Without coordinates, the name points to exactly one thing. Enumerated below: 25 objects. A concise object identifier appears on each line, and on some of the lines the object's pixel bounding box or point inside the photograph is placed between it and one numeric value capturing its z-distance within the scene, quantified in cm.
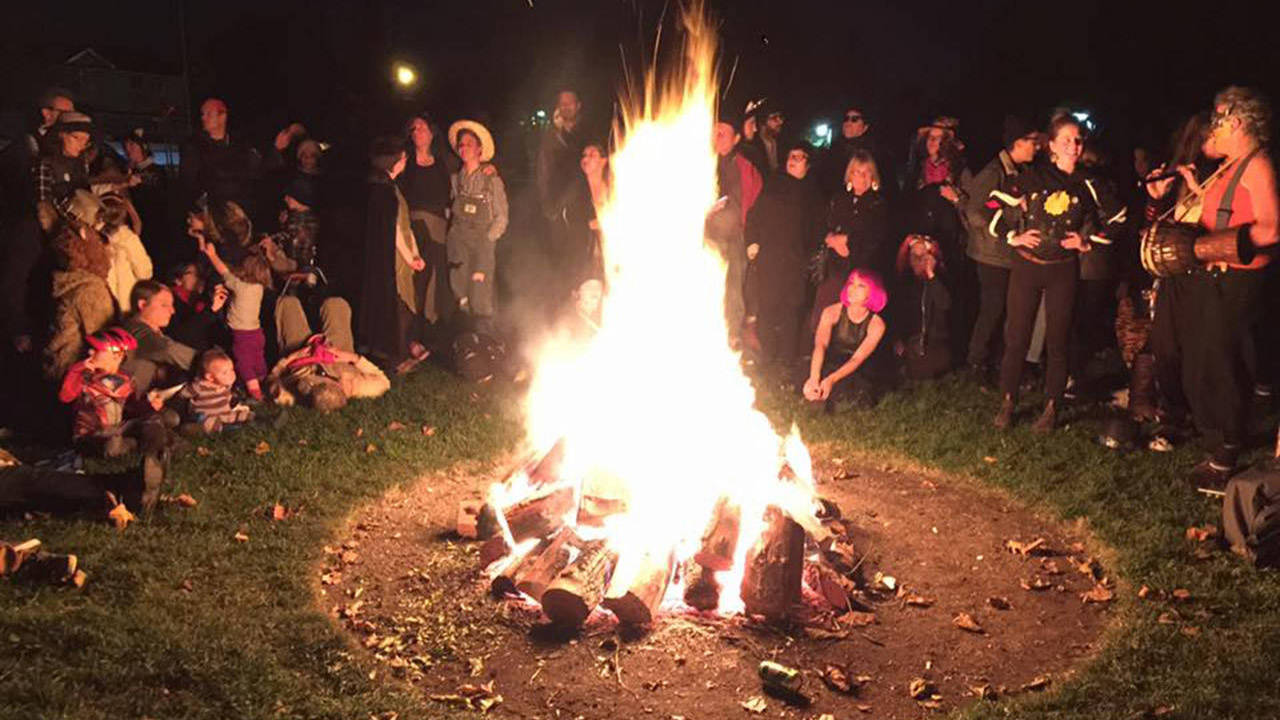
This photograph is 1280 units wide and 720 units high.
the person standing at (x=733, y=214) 1216
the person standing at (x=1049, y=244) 903
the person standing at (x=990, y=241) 1041
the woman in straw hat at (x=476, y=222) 1286
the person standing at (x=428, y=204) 1269
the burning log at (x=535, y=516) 724
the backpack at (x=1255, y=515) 670
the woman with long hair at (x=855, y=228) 1138
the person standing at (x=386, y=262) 1200
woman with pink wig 1053
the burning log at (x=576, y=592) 611
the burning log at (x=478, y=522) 751
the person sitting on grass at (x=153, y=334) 959
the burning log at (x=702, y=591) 643
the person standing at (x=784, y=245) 1198
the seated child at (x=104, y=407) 870
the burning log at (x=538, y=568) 634
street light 3103
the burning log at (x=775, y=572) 626
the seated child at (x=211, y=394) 955
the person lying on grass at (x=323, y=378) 1030
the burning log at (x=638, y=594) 610
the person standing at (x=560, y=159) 1310
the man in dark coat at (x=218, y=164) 1223
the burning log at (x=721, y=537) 655
